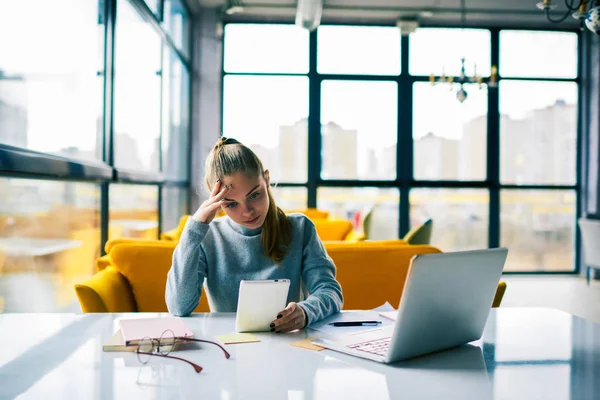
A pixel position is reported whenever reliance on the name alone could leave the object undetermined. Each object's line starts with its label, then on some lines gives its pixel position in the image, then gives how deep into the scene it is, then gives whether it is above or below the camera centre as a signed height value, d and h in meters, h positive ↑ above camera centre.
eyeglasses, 1.03 -0.29
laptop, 0.94 -0.20
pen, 1.29 -0.29
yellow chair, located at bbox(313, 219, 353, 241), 4.25 -0.21
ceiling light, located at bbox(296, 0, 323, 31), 5.06 +1.84
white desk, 0.84 -0.30
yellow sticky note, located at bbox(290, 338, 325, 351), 1.08 -0.29
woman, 1.52 -0.14
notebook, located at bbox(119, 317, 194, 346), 1.09 -0.27
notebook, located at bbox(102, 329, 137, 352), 1.07 -0.29
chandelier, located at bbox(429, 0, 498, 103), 4.68 +1.13
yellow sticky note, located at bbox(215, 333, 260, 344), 1.12 -0.29
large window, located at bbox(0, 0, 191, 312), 2.07 +0.31
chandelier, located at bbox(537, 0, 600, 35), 2.73 +0.97
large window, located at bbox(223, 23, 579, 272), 6.55 +0.94
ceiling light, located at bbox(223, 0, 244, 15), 5.74 +2.17
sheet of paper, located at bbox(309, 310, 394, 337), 1.23 -0.30
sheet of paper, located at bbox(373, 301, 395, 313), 1.46 -0.29
